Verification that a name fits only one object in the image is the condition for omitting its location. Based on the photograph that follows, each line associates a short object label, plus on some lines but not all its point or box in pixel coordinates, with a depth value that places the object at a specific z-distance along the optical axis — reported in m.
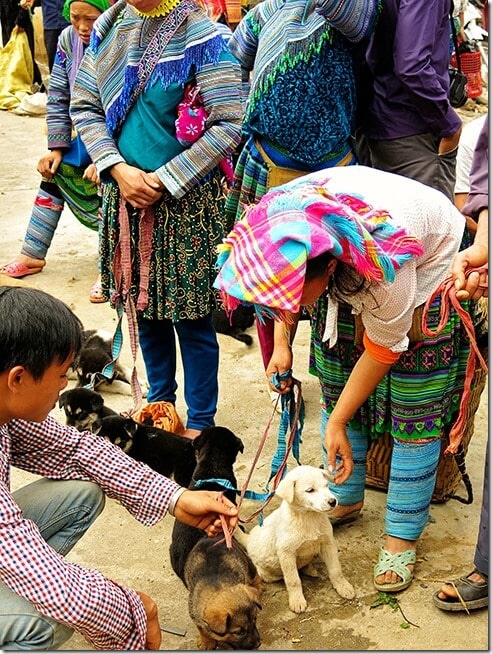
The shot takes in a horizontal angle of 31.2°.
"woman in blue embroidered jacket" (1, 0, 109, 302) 4.88
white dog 3.03
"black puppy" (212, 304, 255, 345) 5.14
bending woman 2.34
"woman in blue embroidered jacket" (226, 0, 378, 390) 3.50
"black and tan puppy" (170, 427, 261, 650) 2.77
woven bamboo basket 3.45
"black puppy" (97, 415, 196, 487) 3.83
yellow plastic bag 10.91
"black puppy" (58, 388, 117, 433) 4.11
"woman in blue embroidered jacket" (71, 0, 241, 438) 3.47
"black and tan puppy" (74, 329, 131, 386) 4.68
